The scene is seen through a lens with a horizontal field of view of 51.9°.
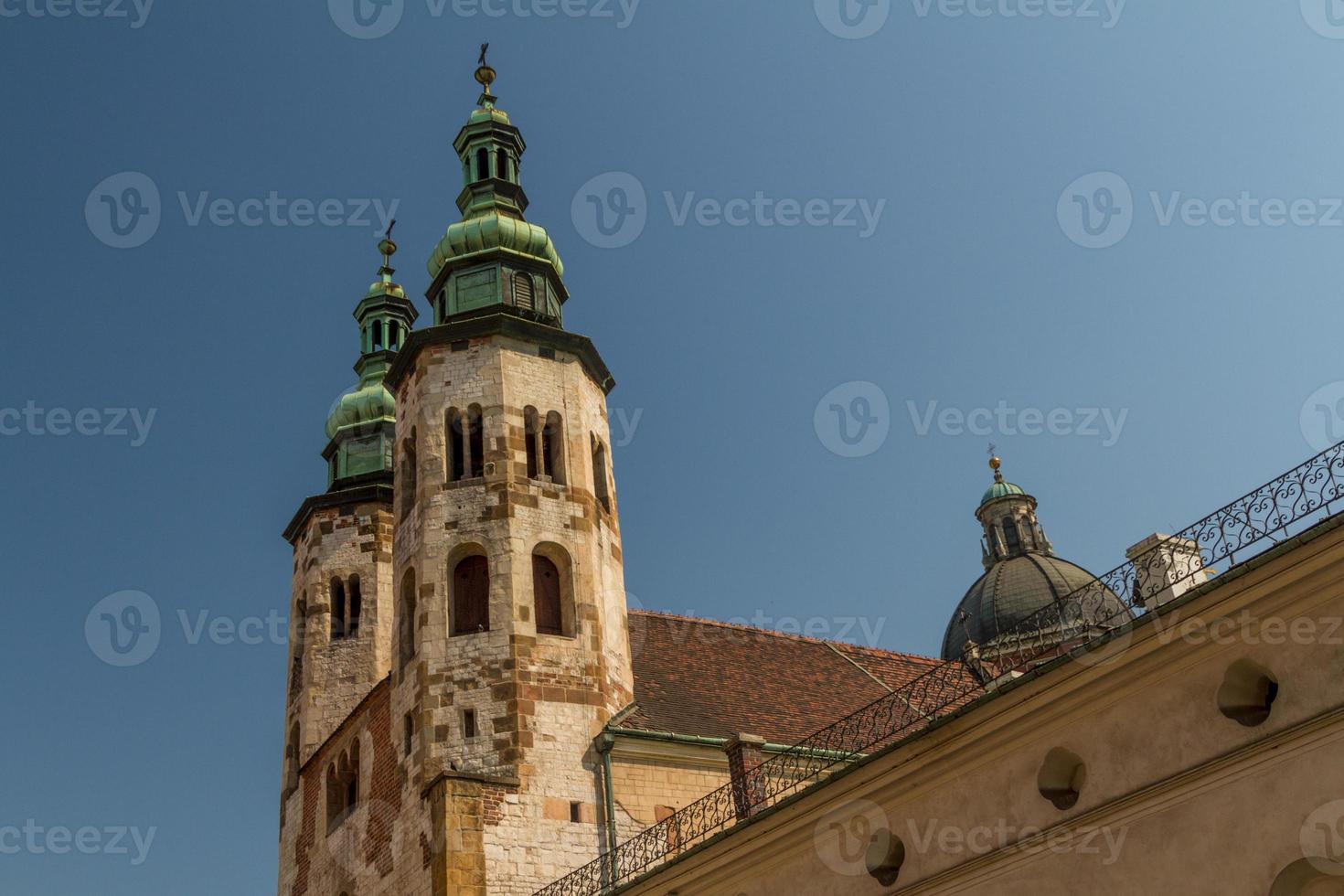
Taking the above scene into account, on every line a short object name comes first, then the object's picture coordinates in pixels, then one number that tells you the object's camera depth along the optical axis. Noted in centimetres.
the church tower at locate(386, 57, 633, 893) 2566
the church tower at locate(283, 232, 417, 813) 3634
